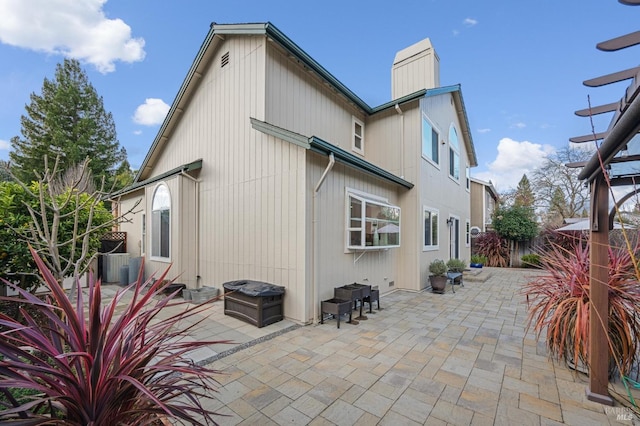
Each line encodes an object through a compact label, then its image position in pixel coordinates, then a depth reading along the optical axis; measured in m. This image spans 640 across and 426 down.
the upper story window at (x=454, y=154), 10.77
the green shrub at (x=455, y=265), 8.70
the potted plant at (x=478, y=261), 13.70
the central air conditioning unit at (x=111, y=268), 9.34
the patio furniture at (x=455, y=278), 8.24
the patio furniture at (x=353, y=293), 5.25
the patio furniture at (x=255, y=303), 4.71
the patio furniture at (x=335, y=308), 4.80
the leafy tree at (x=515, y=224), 13.77
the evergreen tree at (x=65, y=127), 17.61
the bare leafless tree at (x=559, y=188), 17.80
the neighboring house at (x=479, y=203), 20.03
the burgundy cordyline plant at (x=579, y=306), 2.92
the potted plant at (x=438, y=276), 7.59
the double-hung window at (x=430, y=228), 8.32
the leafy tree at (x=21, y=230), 4.33
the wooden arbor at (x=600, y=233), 2.48
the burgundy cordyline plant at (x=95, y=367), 1.35
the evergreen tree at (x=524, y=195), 20.57
